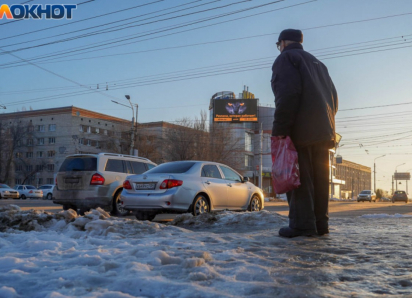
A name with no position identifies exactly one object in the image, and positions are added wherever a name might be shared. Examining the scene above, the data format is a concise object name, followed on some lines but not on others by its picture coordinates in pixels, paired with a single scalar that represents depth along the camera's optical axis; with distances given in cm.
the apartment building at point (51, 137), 7375
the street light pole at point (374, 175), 8862
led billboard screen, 5856
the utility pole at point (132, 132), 3826
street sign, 12825
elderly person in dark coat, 432
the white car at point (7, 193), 3602
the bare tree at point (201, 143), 5025
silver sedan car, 853
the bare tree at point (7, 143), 6297
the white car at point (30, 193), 4291
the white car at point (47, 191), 4338
